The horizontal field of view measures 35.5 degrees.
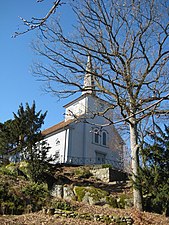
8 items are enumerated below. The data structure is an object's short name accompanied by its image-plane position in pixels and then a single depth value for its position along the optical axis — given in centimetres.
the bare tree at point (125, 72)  1127
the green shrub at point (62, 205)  1012
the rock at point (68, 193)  1260
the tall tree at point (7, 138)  2046
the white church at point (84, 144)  2848
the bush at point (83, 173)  1999
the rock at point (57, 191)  1325
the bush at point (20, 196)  983
